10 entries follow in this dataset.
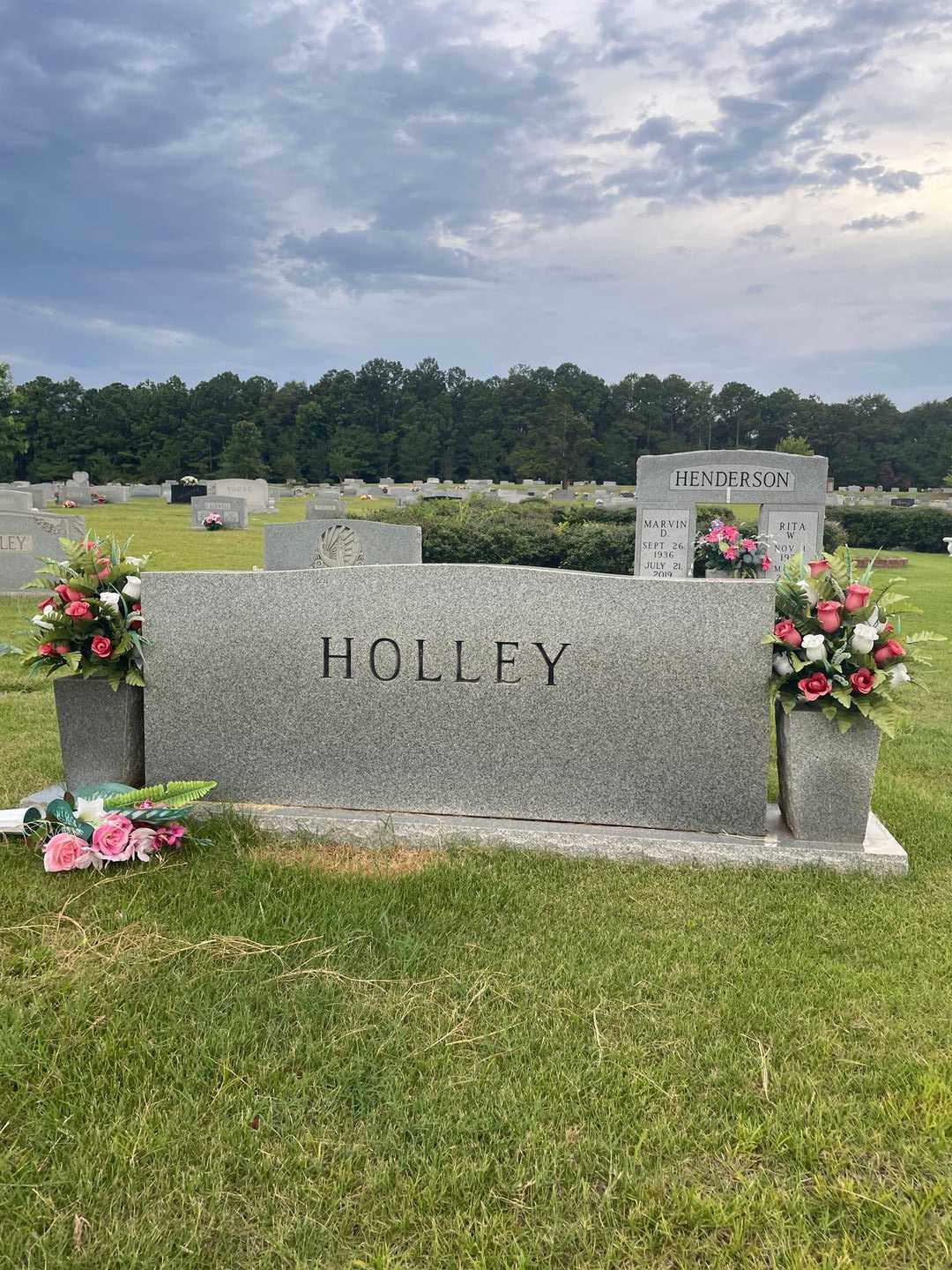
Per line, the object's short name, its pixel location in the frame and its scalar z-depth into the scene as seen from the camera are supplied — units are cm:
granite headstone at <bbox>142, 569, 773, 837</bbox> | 399
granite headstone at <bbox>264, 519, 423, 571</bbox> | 973
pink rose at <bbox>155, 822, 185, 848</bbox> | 378
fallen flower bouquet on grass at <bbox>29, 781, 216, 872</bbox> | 362
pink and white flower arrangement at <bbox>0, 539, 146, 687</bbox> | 421
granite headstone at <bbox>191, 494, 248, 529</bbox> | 2744
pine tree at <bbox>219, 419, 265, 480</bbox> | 6084
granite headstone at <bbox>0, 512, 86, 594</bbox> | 1308
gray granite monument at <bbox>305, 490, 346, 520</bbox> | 2591
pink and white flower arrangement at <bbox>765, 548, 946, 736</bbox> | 371
